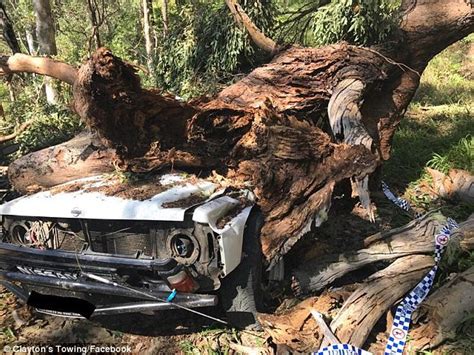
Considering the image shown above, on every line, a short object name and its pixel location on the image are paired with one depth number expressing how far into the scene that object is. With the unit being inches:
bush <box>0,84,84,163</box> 226.8
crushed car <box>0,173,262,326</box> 114.2
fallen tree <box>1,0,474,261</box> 135.5
